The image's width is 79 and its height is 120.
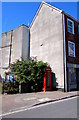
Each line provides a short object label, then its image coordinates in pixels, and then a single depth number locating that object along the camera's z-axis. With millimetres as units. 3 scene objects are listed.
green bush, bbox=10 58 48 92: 8387
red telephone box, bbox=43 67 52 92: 8895
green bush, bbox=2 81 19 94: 7227
